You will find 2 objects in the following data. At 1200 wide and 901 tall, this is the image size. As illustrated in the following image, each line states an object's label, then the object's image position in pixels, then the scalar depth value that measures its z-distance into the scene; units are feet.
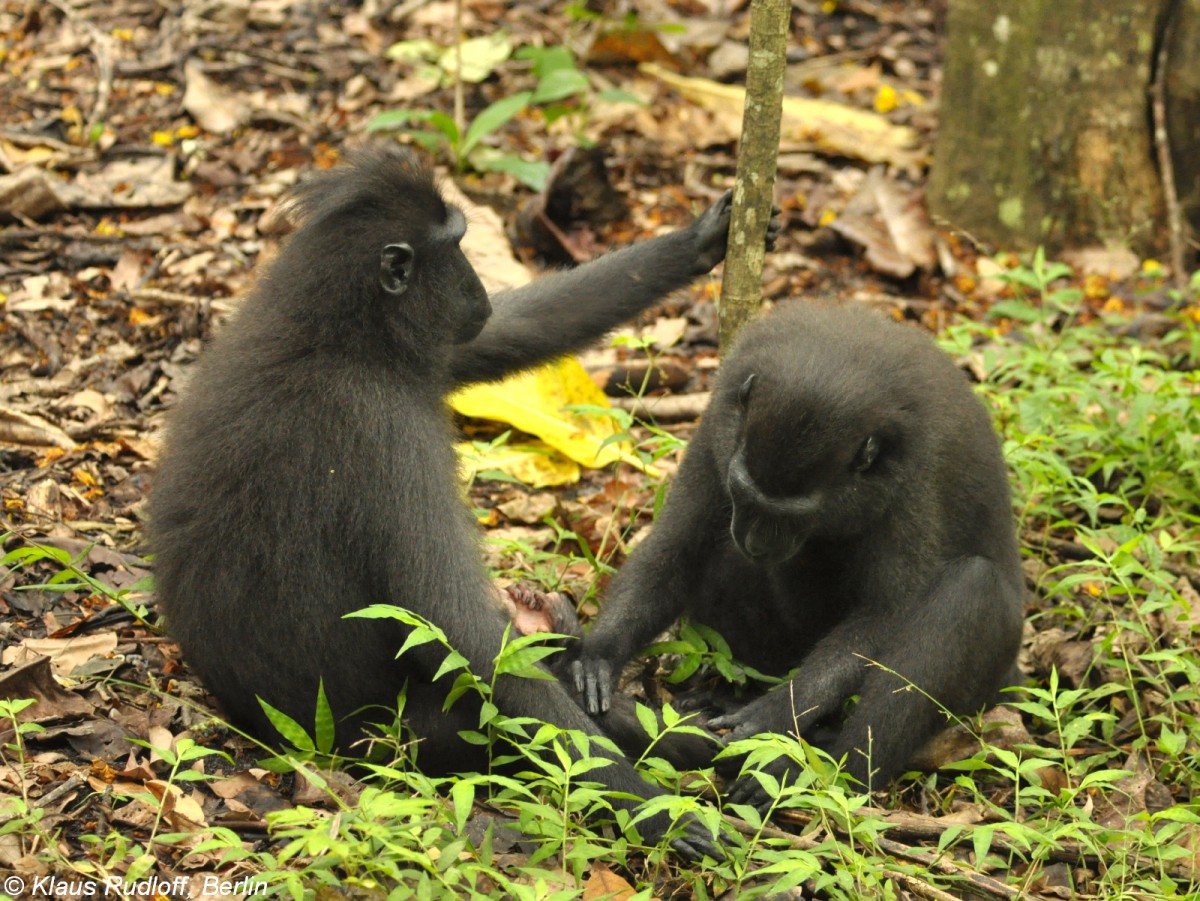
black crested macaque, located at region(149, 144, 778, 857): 32.09
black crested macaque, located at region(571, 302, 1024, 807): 33.99
